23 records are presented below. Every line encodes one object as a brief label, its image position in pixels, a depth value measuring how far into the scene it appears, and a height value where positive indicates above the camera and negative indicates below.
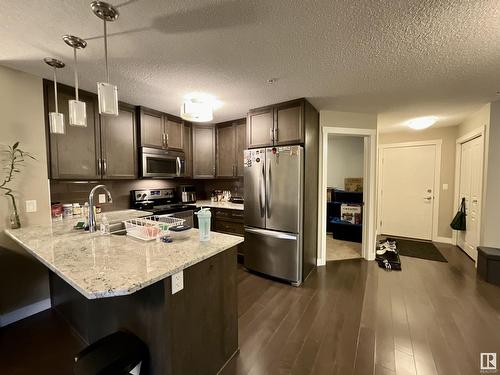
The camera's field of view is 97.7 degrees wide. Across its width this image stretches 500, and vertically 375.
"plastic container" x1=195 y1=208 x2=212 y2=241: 1.63 -0.36
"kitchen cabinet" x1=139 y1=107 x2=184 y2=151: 3.20 +0.75
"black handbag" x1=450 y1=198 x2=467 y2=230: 3.90 -0.80
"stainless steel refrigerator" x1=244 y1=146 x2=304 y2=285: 2.78 -0.46
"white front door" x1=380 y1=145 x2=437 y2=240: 4.66 -0.32
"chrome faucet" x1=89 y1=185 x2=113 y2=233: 1.90 -0.38
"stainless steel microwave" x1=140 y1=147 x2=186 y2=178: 3.17 +0.23
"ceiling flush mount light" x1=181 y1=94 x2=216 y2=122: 2.34 +0.72
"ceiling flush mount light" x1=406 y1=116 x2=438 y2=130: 3.45 +0.88
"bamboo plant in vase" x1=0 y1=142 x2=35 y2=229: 2.08 +0.08
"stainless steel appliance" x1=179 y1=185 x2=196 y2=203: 4.12 -0.31
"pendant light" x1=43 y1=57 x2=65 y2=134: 1.77 +0.45
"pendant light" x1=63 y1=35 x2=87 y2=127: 1.59 +0.52
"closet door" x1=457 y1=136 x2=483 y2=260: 3.38 -0.20
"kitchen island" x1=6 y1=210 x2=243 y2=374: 1.15 -0.68
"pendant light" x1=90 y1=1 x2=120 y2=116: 1.30 +0.56
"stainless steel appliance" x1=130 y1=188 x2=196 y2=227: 3.38 -0.45
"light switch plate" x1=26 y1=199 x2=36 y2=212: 2.22 -0.28
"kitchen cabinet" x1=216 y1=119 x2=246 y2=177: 3.83 +0.54
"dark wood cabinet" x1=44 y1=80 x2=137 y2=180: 2.42 +0.41
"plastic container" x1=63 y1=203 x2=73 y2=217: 2.67 -0.40
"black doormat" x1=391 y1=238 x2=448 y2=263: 3.79 -1.38
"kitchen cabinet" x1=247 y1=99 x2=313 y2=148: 2.81 +0.72
